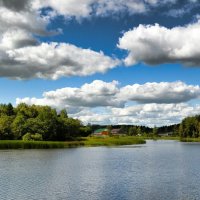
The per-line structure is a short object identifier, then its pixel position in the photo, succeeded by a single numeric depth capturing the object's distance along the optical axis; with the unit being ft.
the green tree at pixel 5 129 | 353.82
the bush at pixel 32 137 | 338.54
